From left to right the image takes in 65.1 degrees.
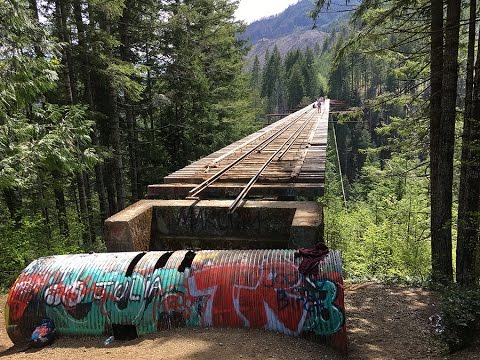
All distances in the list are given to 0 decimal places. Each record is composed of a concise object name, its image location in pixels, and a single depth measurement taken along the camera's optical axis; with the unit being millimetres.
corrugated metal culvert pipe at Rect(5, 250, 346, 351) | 3922
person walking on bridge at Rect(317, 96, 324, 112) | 34372
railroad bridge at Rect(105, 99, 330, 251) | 5234
